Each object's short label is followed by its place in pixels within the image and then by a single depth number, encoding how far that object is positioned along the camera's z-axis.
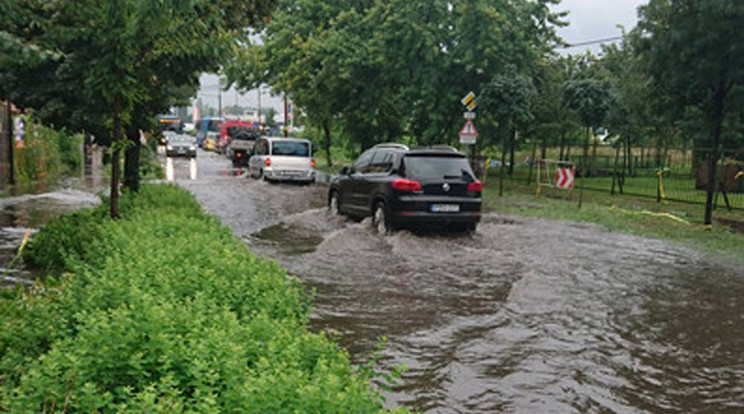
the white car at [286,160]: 27.41
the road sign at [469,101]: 22.92
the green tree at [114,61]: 8.73
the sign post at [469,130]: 22.86
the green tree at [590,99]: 24.50
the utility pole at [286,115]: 59.84
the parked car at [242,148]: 41.41
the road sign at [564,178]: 21.69
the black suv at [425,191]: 13.27
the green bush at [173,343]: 2.81
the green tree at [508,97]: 24.66
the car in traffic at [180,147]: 49.03
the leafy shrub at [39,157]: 23.06
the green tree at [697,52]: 15.53
